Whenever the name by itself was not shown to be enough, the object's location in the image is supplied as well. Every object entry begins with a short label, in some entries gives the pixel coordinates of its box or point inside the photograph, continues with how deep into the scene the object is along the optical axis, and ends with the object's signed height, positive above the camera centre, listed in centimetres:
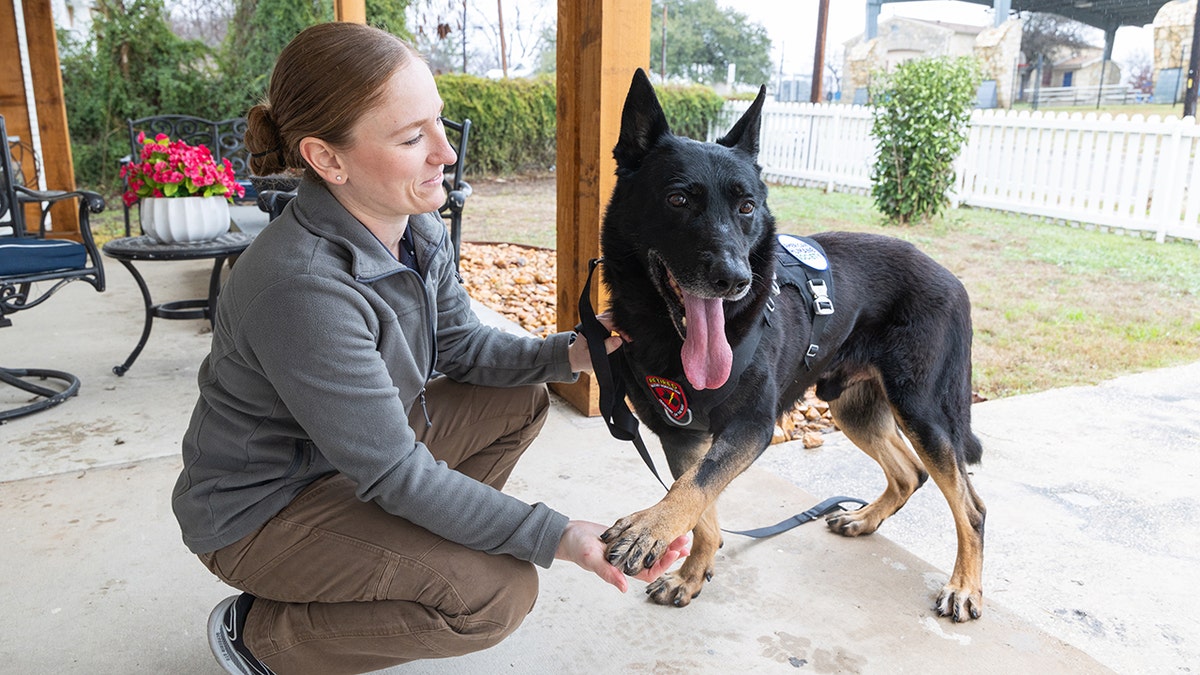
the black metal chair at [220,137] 673 -2
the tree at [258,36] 1039 +130
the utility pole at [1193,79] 1113 +101
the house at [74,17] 1029 +160
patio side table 363 -53
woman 131 -51
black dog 168 -45
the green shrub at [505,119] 1230 +32
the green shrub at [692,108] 1368 +58
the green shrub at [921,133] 820 +13
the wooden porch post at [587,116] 287 +9
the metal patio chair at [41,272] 329 -58
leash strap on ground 230 -110
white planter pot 374 -39
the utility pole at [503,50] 1527 +169
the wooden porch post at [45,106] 735 +24
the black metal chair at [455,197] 345 -28
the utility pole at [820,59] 1328 +143
